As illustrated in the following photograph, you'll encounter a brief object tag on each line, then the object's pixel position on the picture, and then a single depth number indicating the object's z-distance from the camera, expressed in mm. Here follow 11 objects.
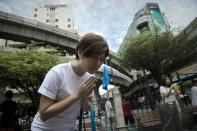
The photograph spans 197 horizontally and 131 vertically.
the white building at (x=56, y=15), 38696
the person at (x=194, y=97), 4559
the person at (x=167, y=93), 4009
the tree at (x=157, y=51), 14288
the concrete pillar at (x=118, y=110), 5894
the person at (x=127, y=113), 7184
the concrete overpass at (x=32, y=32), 11763
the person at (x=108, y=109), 6939
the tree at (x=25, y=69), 9138
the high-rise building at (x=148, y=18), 32604
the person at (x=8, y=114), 3732
